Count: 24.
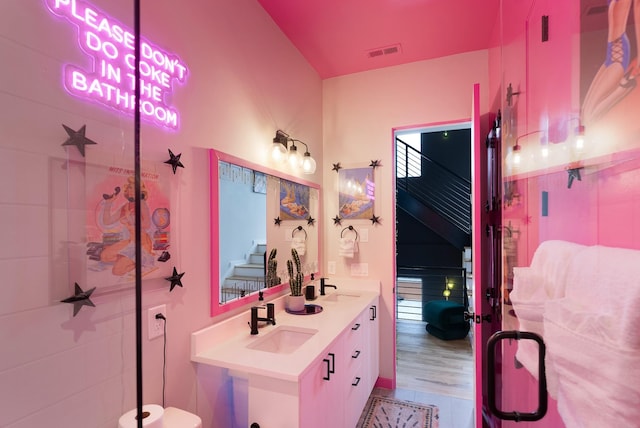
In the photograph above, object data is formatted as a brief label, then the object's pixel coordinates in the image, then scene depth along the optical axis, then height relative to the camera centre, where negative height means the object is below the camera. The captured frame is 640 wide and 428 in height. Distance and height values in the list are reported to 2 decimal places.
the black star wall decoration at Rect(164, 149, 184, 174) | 1.33 +0.25
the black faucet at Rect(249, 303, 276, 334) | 1.69 -0.60
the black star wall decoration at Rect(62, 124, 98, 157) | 0.96 +0.27
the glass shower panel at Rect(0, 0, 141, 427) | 0.83 +0.01
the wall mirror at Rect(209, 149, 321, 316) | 1.59 -0.07
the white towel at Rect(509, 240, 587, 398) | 0.70 -0.21
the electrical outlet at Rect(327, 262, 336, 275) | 2.95 -0.52
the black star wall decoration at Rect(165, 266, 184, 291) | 1.33 -0.28
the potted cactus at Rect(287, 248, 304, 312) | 2.11 -0.51
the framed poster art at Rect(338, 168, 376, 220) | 2.85 +0.22
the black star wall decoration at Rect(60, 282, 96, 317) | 0.96 -0.27
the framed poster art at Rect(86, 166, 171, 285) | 1.03 -0.03
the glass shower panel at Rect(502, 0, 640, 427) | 0.53 +0.05
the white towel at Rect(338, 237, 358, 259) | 2.82 -0.30
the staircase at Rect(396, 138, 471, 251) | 5.11 +0.37
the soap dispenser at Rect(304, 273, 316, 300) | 2.45 -0.64
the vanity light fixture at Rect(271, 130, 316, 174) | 2.13 +0.49
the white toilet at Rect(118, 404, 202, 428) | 1.07 -0.81
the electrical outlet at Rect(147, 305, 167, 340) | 1.23 -0.45
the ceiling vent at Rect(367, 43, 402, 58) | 2.49 +1.43
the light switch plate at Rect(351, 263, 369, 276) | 2.84 -0.52
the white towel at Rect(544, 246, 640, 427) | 0.46 -0.22
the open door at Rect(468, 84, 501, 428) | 1.92 -0.26
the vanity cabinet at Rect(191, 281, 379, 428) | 1.28 -0.75
